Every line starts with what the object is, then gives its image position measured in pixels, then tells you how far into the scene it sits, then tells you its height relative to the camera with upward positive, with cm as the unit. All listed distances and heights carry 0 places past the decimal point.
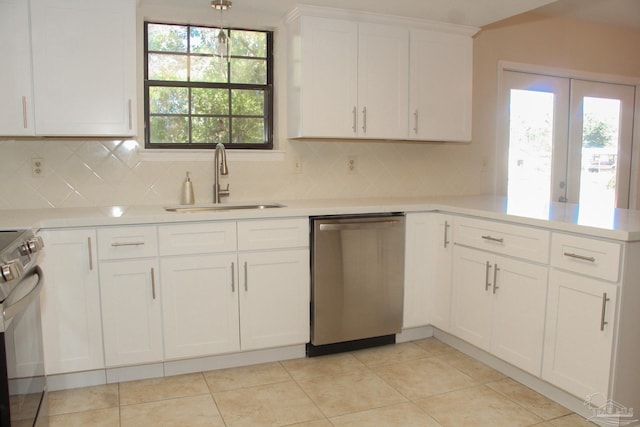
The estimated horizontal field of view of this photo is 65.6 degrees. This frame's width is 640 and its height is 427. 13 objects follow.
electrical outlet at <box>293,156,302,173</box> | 342 -3
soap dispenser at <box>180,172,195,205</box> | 305 -22
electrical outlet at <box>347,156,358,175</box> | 357 -4
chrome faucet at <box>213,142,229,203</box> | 299 -7
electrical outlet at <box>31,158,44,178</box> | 284 -6
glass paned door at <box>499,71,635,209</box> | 413 +20
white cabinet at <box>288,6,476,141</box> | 310 +54
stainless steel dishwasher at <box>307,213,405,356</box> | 282 -70
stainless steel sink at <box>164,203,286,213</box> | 296 -30
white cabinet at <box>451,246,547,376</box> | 239 -76
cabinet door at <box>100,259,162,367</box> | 248 -77
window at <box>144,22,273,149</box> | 313 +46
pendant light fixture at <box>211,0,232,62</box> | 283 +70
